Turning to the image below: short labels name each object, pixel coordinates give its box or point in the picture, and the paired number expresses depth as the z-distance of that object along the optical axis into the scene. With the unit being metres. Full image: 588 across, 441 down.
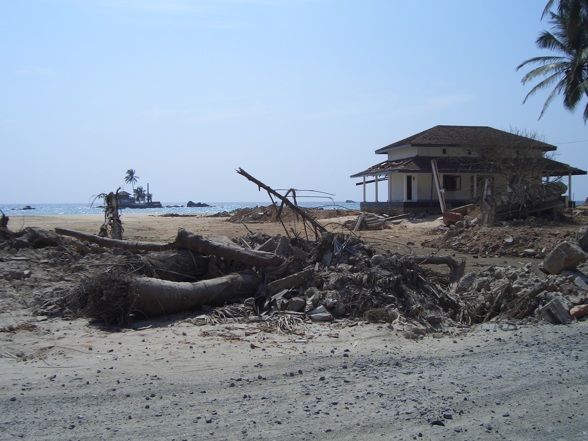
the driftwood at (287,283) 8.48
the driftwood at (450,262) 10.10
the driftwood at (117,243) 9.59
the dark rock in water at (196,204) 134.30
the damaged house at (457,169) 23.68
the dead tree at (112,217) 14.61
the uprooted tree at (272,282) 7.50
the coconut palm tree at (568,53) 31.19
